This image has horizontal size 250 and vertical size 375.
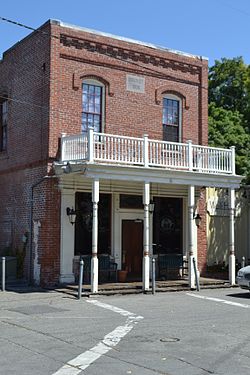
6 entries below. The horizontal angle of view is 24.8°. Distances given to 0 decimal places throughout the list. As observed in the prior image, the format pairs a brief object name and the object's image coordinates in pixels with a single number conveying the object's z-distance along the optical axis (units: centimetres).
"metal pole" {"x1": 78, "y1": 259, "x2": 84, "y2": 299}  1642
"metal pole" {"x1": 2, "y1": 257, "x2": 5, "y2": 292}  1731
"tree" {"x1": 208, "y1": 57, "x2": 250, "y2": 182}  2725
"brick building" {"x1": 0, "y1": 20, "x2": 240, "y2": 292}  1928
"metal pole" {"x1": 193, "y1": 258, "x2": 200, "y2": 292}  1930
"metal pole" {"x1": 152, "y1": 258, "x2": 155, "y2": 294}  1774
